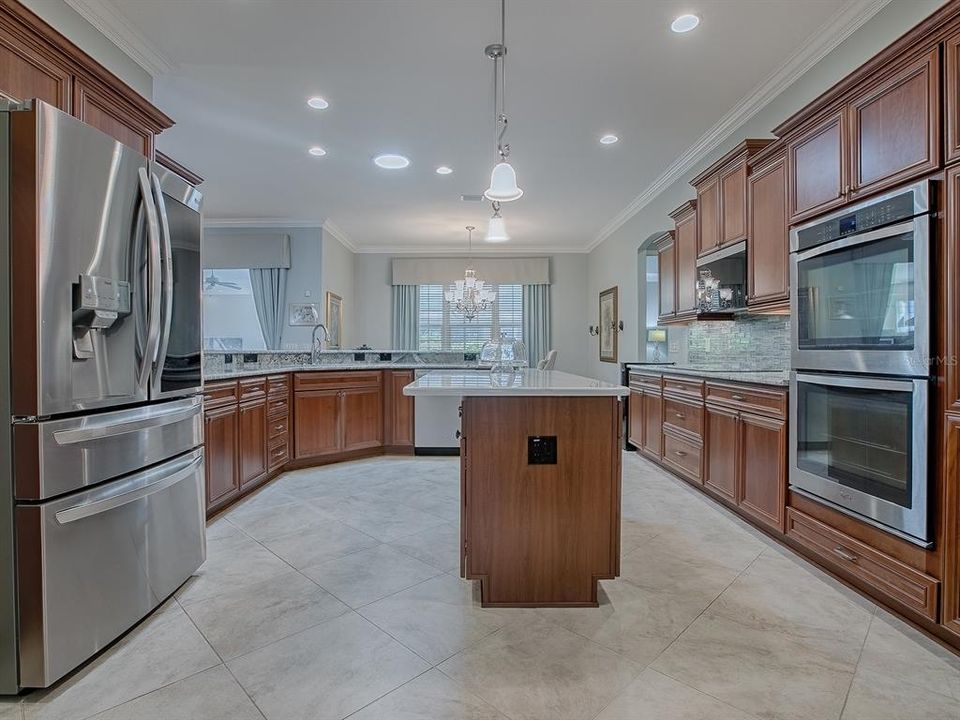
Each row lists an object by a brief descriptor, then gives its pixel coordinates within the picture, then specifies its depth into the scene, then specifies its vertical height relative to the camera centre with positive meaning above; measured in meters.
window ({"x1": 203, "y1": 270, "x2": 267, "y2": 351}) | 7.32 +0.64
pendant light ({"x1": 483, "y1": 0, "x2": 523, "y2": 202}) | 2.44 +0.86
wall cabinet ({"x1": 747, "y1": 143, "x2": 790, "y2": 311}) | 2.87 +0.74
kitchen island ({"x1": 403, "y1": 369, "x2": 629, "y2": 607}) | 1.99 -0.57
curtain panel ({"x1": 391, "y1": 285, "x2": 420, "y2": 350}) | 8.63 +0.73
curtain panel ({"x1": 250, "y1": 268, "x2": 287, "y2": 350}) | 6.81 +0.80
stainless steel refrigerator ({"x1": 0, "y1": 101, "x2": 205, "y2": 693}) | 1.47 -0.11
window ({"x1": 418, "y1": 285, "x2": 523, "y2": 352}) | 8.71 +0.63
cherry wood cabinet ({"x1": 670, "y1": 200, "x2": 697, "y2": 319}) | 4.06 +0.82
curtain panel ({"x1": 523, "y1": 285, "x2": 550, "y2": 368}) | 8.62 +0.60
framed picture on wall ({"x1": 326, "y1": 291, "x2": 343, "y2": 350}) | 7.14 +0.54
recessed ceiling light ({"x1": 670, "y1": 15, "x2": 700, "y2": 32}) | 2.63 +1.78
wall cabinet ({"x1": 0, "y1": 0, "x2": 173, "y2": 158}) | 1.89 +1.20
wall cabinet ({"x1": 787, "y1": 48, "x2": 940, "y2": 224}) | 1.82 +0.90
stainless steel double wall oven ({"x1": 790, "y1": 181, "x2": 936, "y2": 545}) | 1.81 -0.02
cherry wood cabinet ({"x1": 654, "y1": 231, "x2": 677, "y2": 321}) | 4.49 +0.75
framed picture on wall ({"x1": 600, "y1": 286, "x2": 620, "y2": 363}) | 7.03 +0.44
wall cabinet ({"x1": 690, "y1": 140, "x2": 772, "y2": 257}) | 3.28 +1.12
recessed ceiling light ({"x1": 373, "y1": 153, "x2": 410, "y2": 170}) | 4.60 +1.84
